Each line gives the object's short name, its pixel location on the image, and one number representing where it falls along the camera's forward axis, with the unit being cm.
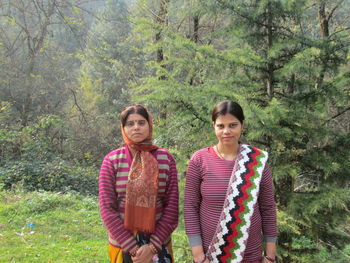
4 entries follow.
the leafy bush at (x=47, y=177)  895
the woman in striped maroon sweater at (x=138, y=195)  206
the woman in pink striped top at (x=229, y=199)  194
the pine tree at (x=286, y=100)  284
